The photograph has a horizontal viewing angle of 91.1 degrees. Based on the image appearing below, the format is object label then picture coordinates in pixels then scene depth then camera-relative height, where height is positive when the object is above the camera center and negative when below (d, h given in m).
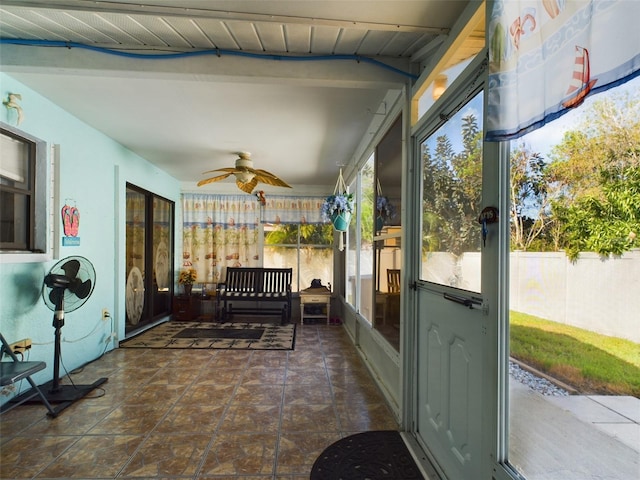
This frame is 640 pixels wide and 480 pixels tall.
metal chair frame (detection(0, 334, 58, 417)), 1.90 -0.82
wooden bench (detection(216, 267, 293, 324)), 5.32 -0.87
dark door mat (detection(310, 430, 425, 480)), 1.70 -1.27
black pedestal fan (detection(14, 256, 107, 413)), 2.53 -0.45
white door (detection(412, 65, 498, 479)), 1.34 -0.25
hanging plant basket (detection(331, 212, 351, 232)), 3.47 +0.24
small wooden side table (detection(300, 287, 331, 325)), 5.29 -1.01
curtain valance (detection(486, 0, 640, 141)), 0.66 +0.47
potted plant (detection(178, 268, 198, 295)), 5.46 -0.67
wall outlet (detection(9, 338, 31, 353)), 2.43 -0.83
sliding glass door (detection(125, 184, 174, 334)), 4.28 -0.25
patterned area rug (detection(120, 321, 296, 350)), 3.96 -1.33
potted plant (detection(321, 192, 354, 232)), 3.44 +0.36
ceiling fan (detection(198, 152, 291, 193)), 3.91 +0.83
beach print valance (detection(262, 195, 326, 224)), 5.93 +0.60
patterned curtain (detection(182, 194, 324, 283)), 5.82 +0.34
